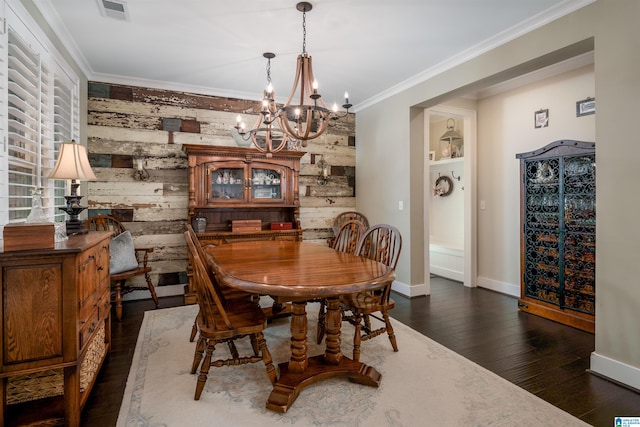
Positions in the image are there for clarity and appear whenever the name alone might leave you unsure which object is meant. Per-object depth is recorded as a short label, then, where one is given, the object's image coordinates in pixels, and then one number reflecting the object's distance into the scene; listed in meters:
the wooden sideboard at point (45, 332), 1.64
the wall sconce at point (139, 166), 4.12
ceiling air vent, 2.55
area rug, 1.86
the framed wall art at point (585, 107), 3.53
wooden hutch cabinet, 4.16
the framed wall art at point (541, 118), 3.95
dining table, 1.79
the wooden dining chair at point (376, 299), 2.38
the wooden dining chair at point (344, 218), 5.18
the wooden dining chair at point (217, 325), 1.93
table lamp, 2.31
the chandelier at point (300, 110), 2.23
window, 2.07
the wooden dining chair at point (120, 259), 3.48
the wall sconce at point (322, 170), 5.16
